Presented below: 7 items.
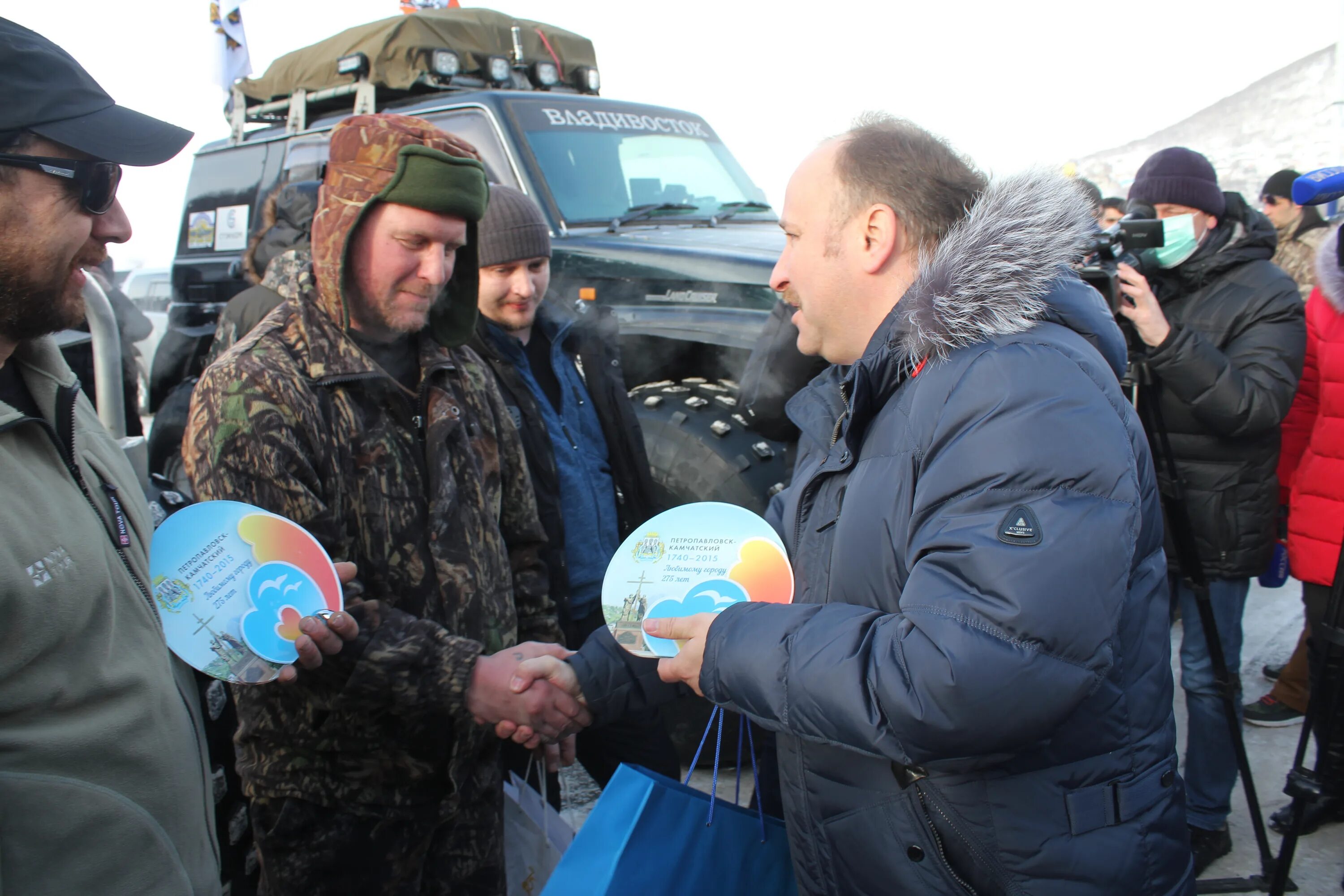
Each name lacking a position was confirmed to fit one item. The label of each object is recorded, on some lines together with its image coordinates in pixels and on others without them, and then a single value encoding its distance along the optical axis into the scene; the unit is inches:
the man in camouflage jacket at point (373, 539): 71.7
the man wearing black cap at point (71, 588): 43.7
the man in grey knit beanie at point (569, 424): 111.6
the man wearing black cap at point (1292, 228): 217.5
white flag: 288.2
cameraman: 116.6
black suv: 138.2
